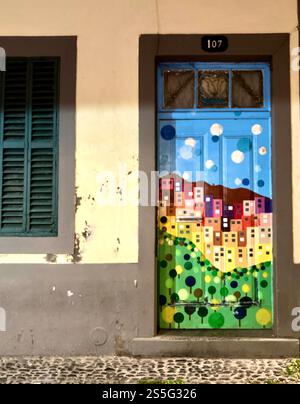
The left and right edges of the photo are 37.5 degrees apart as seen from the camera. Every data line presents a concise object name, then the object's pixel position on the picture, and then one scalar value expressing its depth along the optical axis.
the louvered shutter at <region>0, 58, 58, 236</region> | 4.52
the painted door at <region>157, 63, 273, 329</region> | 4.54
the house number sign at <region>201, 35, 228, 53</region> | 4.49
